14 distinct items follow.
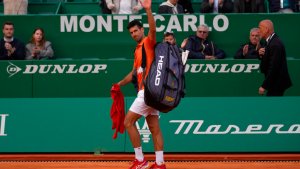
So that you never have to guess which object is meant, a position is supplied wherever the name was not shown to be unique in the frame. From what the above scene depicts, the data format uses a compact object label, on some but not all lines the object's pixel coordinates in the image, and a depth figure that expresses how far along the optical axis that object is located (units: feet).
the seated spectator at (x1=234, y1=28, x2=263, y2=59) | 48.75
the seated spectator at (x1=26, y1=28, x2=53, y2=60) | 48.93
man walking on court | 33.83
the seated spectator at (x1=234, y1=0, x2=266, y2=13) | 51.98
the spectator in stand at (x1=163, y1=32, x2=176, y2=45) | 47.21
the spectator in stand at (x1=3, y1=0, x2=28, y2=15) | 51.93
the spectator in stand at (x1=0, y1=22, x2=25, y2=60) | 48.52
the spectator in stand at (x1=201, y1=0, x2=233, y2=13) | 51.78
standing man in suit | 41.88
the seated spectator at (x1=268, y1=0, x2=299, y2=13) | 52.44
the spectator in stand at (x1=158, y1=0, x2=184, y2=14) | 51.18
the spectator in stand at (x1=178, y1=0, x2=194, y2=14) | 52.19
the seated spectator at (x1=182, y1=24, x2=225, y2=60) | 48.75
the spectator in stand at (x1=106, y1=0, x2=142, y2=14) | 51.72
